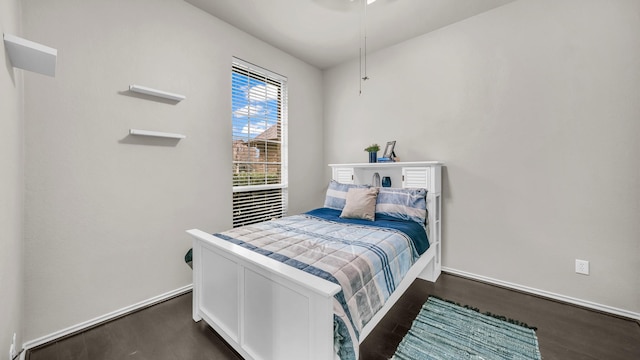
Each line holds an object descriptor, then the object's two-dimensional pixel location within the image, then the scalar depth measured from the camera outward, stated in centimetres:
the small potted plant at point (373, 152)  326
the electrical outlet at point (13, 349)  127
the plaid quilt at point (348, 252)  127
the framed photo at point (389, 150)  319
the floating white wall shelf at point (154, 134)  208
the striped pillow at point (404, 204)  257
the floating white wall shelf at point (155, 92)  208
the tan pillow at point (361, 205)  265
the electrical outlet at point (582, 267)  219
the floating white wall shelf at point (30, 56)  108
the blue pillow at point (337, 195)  305
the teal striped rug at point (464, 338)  159
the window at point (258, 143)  303
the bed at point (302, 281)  116
